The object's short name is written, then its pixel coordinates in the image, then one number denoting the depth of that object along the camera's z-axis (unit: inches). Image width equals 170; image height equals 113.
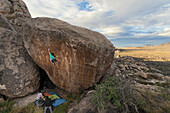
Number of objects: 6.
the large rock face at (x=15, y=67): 175.2
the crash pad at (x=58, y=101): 163.9
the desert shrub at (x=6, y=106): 153.7
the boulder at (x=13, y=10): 296.3
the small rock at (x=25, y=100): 168.7
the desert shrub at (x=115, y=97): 129.7
